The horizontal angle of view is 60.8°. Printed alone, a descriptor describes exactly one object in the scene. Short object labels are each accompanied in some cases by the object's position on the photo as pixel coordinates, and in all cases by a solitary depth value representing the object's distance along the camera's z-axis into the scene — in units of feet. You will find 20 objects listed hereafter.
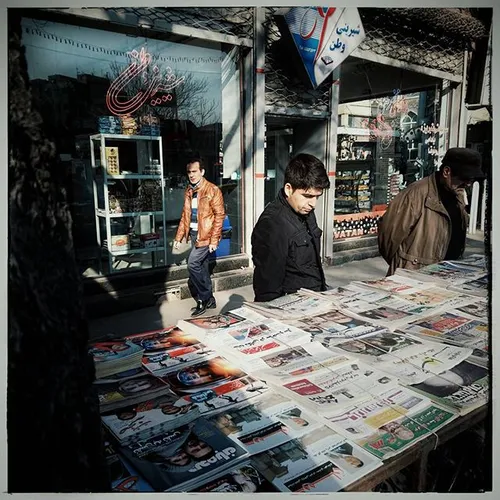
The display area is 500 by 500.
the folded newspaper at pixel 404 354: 5.84
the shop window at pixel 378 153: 26.09
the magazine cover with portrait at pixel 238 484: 3.89
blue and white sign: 19.84
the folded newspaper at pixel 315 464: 3.98
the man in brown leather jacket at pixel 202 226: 16.96
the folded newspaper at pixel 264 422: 4.48
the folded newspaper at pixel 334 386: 5.06
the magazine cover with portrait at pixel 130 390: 5.03
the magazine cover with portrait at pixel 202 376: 5.43
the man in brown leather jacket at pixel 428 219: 11.35
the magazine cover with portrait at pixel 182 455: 3.93
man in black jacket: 8.68
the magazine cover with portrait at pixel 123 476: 3.85
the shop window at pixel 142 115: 16.40
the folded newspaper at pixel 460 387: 5.18
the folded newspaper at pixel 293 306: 7.59
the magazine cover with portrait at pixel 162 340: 6.46
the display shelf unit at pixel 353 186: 25.72
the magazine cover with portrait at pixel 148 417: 4.53
